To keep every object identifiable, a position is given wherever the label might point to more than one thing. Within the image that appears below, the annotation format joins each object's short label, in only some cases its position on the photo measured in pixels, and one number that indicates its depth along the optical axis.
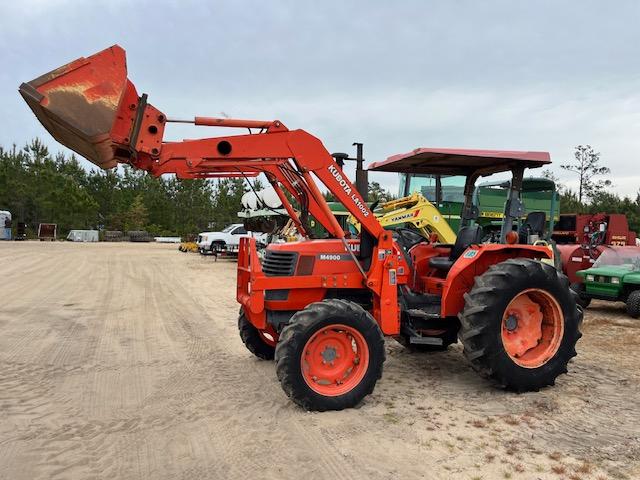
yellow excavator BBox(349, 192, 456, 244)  9.70
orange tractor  4.25
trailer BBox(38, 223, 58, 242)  43.62
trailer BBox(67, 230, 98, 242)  44.16
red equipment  11.41
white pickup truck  24.55
